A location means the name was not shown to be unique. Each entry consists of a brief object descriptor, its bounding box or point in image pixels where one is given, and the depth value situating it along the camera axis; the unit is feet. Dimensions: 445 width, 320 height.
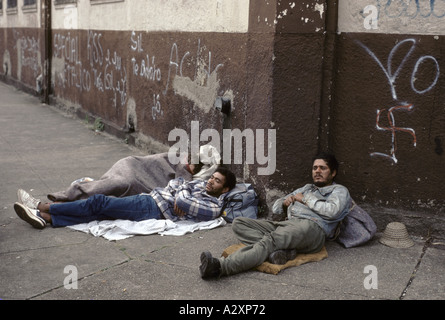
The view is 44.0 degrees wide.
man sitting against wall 12.64
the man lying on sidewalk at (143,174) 17.03
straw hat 14.56
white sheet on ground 15.27
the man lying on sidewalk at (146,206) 15.81
